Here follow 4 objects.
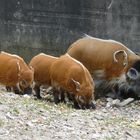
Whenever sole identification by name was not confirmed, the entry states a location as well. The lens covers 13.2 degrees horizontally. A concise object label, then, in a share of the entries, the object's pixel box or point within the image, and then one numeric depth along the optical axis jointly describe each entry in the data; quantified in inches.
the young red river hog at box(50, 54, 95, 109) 375.9
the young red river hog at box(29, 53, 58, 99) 415.8
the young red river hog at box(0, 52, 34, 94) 410.3
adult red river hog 426.6
